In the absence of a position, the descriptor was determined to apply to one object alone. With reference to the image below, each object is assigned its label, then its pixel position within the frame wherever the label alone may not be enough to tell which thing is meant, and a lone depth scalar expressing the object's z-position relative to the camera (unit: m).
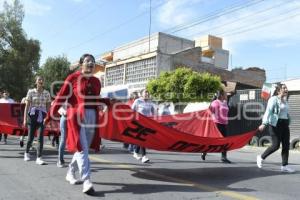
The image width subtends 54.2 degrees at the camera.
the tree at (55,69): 31.65
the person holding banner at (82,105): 4.50
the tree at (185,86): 20.68
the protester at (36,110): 6.53
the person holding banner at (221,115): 7.39
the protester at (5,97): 10.32
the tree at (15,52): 23.44
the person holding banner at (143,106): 7.81
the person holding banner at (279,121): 6.29
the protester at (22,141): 8.83
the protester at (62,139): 6.11
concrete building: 26.16
